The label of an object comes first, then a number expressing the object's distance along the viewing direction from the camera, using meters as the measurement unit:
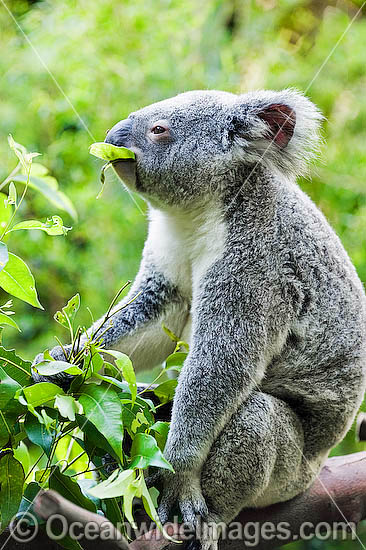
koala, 4.13
